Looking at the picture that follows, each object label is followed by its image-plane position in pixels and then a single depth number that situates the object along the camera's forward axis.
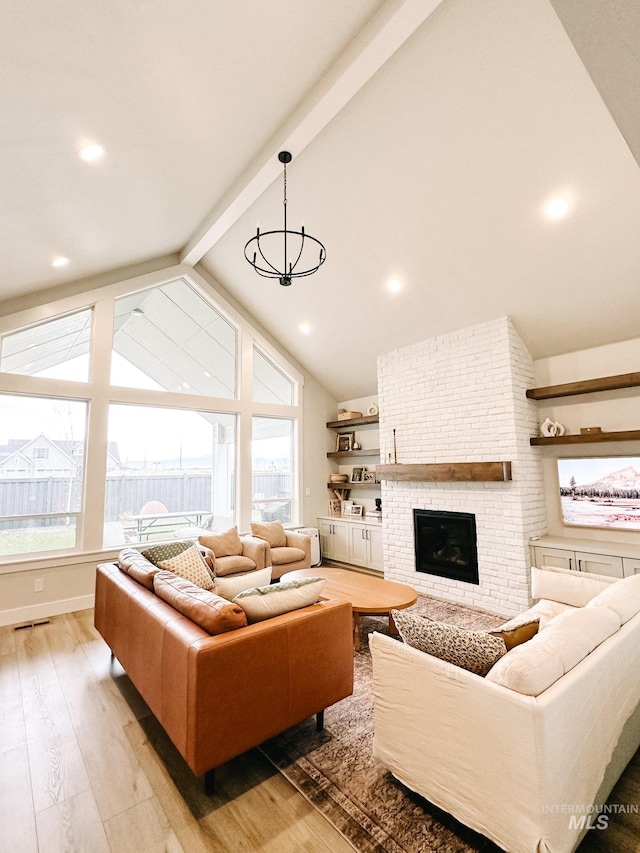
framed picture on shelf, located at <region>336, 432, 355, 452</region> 6.90
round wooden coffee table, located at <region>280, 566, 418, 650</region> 3.12
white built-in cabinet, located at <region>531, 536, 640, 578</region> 3.54
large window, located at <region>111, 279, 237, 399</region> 5.19
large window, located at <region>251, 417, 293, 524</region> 6.22
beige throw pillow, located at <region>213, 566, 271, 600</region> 2.40
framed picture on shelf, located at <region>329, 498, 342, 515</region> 6.92
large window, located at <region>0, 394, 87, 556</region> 4.23
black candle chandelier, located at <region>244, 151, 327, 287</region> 4.72
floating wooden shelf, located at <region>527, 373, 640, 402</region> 3.83
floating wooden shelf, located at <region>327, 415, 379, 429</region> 6.28
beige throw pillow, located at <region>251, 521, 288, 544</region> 5.48
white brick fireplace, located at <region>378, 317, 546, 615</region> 4.23
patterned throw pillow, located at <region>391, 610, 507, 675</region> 1.64
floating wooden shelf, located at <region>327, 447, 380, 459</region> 6.21
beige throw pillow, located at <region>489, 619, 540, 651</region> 1.85
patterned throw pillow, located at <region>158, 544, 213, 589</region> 3.08
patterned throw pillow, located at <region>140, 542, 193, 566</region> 3.20
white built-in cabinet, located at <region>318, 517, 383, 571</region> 5.78
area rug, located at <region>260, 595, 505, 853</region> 1.61
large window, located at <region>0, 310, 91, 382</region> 4.39
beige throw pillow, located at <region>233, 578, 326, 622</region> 2.10
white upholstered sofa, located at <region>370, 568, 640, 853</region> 1.35
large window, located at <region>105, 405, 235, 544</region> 4.97
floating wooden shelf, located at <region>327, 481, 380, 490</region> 6.34
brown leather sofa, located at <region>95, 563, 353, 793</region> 1.75
